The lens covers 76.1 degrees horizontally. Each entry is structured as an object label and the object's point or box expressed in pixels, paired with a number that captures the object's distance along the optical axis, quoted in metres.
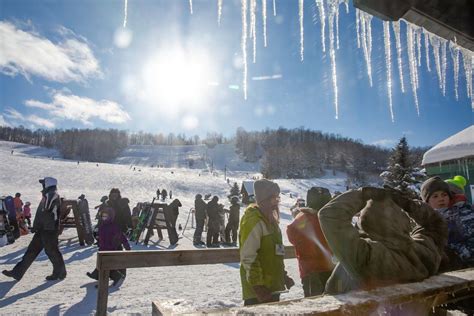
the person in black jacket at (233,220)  12.70
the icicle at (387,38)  3.86
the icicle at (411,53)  3.98
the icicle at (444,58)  3.84
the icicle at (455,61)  3.73
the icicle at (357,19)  3.75
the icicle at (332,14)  3.22
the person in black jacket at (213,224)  11.86
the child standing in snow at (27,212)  15.94
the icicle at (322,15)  3.56
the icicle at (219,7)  3.25
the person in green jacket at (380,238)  1.73
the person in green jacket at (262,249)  2.79
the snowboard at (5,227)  10.13
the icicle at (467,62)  3.48
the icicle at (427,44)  3.65
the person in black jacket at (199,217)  12.36
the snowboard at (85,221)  10.81
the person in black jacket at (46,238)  6.21
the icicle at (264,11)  3.50
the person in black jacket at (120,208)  8.63
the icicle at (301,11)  3.60
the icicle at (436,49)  3.44
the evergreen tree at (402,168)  23.70
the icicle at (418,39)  3.80
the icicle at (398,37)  3.74
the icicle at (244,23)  3.41
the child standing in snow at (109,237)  6.44
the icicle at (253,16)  3.36
